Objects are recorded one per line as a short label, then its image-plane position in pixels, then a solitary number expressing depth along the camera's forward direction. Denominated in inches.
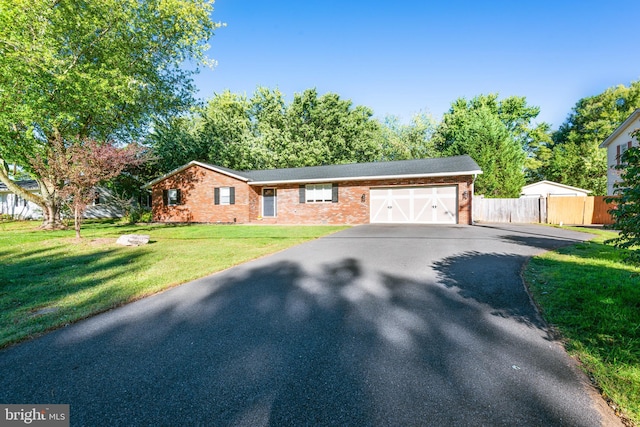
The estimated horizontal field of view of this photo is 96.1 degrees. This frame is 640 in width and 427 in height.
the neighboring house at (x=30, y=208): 974.4
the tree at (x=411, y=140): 1381.6
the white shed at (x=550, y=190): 1019.3
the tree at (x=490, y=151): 812.6
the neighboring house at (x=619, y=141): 686.8
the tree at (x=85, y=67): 474.9
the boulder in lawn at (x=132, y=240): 365.4
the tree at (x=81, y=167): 389.8
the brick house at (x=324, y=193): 622.5
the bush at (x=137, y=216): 799.7
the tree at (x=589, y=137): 1107.9
